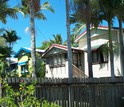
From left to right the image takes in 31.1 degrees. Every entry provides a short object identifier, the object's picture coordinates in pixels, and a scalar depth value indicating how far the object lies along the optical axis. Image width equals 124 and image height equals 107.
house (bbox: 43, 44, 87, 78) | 24.54
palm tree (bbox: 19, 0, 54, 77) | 15.50
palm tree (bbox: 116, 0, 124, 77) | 18.21
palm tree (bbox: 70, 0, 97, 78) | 17.51
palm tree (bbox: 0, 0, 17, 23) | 21.31
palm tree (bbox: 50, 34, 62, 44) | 48.63
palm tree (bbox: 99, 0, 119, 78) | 18.05
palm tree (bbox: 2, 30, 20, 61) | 32.08
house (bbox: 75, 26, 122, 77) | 21.57
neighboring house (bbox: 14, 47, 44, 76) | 31.86
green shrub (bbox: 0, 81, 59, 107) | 5.78
